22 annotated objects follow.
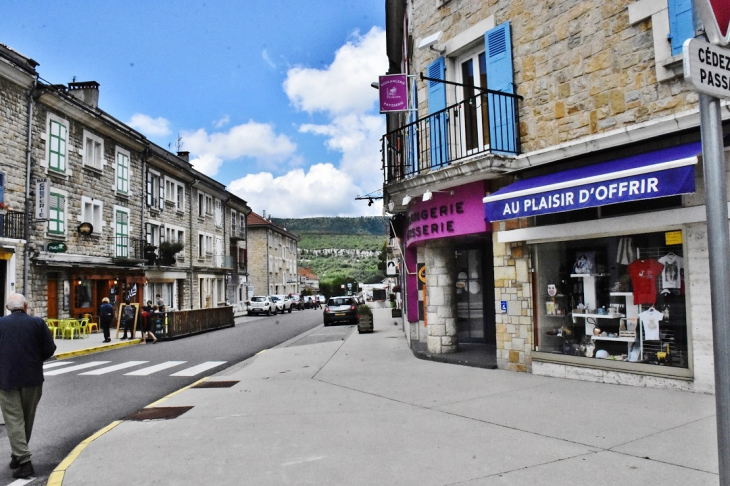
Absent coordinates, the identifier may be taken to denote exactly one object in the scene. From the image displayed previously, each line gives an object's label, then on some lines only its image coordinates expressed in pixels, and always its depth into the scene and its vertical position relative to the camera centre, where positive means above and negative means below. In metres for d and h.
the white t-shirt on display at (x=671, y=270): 6.91 -0.02
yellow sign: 6.88 +0.41
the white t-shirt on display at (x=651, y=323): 7.19 -0.73
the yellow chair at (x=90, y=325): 21.81 -1.77
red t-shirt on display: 7.24 -0.12
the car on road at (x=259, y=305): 39.94 -2.00
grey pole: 2.49 -0.10
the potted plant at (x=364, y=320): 19.88 -1.63
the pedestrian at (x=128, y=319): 20.16 -1.39
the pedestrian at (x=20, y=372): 4.92 -0.82
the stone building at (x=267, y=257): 56.97 +2.46
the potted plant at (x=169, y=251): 29.91 +1.71
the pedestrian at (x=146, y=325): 19.53 -1.60
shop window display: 7.01 -0.42
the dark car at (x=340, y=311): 26.39 -1.70
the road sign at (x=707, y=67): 2.51 +0.97
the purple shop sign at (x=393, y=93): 11.29 +3.87
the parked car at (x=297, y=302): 52.22 -2.44
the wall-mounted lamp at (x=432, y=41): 10.50 +4.63
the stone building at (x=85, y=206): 18.80 +3.50
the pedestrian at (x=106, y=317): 18.55 -1.20
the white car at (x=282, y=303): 43.75 -2.08
